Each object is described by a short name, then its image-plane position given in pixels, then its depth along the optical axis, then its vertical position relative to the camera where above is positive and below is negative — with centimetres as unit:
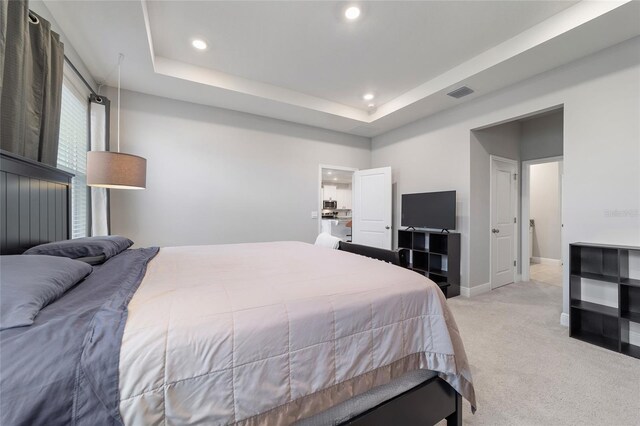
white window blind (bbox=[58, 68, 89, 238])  247 +71
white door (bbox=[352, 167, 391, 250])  460 +11
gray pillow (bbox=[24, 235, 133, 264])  141 -22
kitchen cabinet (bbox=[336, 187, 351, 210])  1055 +64
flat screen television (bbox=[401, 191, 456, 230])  372 +5
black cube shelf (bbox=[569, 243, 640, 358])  229 -81
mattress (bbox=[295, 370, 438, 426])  103 -83
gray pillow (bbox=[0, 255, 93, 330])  73 -25
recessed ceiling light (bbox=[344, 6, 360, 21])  224 +179
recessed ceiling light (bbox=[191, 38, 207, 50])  270 +180
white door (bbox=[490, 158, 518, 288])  405 -11
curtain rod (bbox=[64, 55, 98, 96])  240 +142
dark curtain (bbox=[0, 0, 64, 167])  148 +83
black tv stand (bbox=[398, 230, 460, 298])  369 -65
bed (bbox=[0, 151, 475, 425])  68 -46
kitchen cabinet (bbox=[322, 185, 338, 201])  1026 +82
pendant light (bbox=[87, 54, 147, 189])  215 +36
